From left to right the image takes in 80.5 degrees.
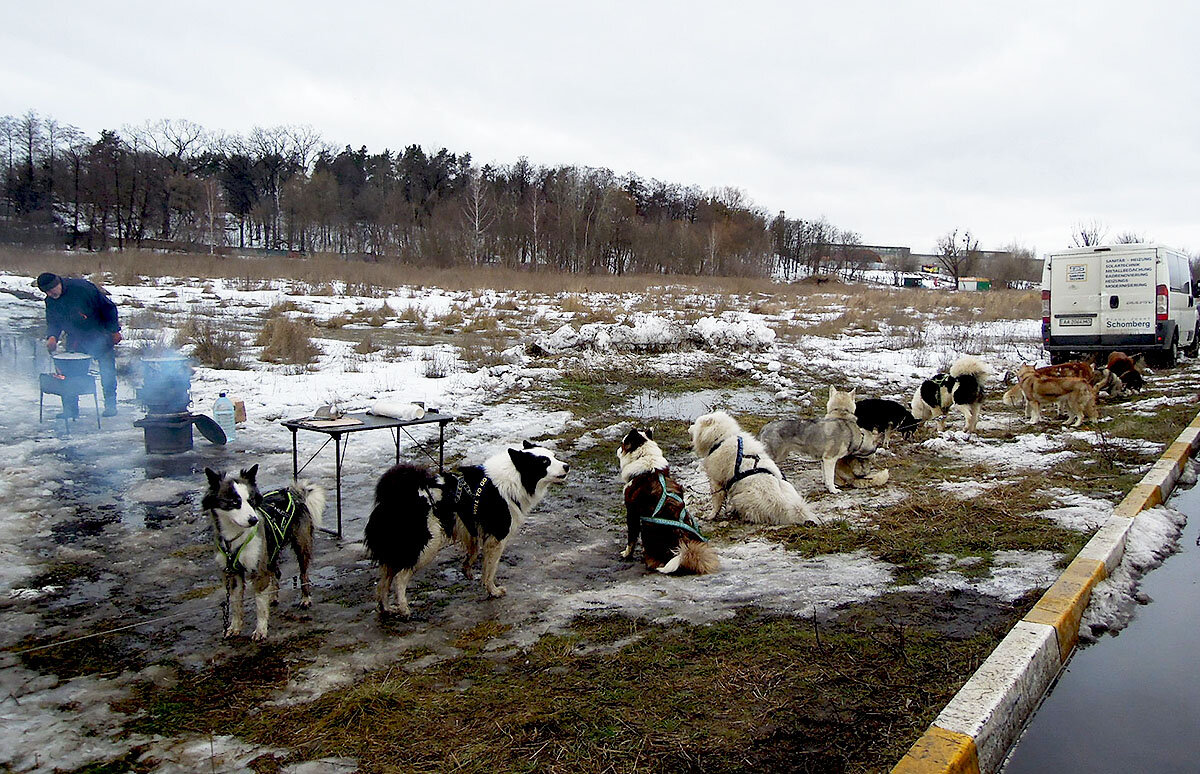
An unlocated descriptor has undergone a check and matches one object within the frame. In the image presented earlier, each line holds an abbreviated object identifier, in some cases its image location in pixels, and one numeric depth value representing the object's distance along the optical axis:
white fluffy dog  6.27
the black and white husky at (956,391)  9.65
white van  14.43
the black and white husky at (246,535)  4.14
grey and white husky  7.25
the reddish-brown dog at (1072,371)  10.10
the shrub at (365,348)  16.06
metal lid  8.48
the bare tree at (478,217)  54.97
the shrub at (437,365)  13.46
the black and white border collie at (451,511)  4.48
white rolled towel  6.50
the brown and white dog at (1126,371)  12.45
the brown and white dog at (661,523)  5.17
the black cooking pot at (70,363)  9.05
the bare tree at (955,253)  71.19
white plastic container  8.89
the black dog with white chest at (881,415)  8.20
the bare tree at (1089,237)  52.69
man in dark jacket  9.27
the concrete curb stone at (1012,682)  2.78
